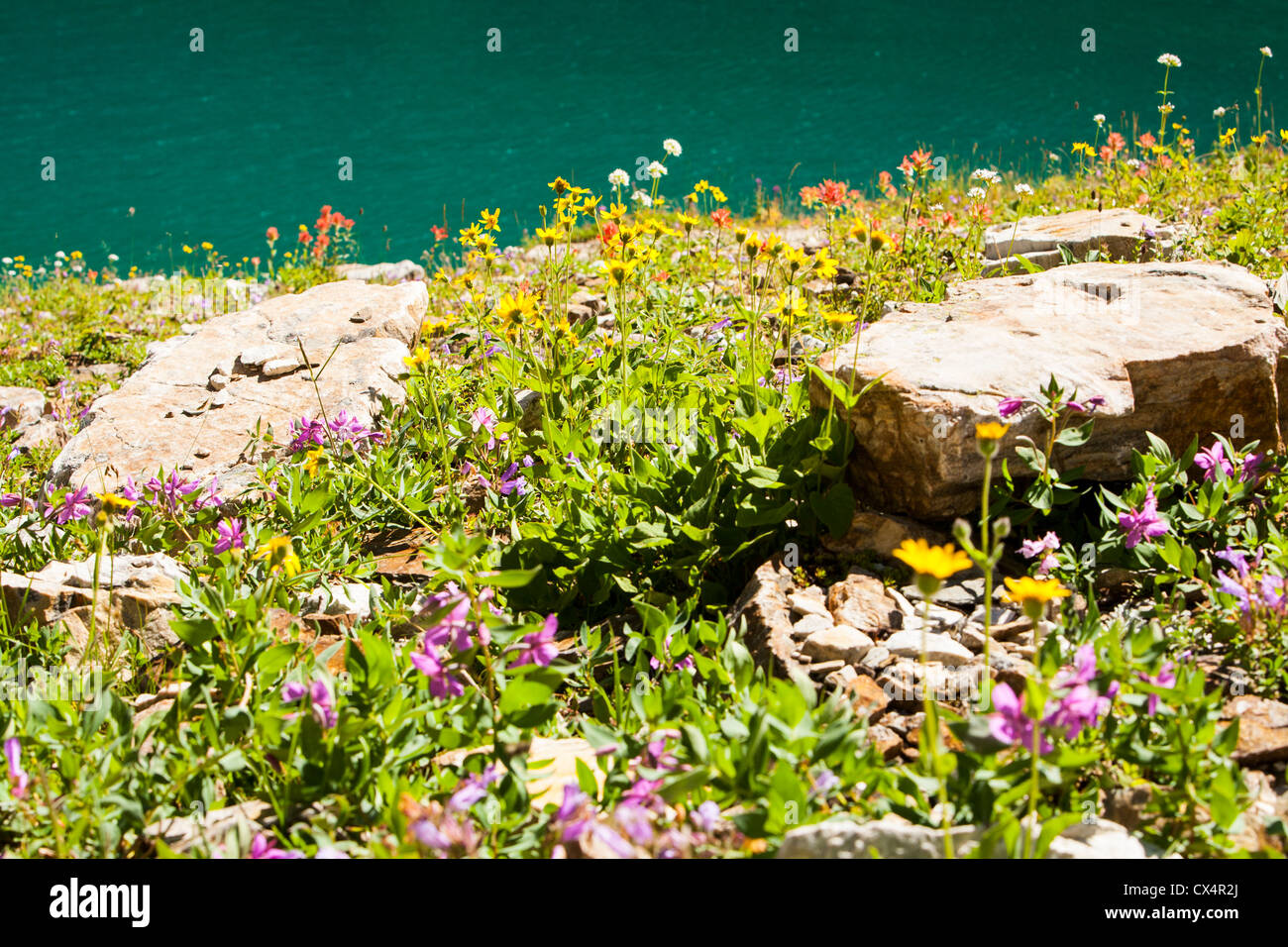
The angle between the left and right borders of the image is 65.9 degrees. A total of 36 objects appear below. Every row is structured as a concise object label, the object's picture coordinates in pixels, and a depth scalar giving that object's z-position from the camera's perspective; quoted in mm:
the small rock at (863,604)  2238
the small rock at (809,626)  2199
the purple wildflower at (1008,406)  2316
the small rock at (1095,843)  1433
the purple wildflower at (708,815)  1427
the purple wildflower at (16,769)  1576
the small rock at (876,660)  2107
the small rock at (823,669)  2092
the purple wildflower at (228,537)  2506
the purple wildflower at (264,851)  1524
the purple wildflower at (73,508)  2693
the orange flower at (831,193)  4109
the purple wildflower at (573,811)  1462
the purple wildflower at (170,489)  2867
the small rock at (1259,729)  1711
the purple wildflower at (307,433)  3199
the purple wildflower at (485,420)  3188
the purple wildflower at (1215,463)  2305
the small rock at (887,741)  1908
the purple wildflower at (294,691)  1715
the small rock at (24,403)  4245
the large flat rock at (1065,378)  2377
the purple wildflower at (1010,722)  1431
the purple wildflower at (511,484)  2818
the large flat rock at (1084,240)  3885
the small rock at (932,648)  2072
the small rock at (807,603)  2277
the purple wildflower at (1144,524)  2204
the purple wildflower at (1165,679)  1631
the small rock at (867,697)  1945
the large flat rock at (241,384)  3416
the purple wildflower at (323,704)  1668
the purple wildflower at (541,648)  1736
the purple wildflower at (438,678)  1637
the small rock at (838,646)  2115
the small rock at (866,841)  1394
